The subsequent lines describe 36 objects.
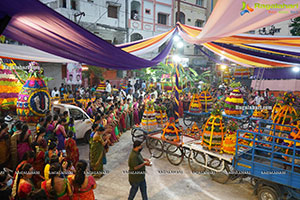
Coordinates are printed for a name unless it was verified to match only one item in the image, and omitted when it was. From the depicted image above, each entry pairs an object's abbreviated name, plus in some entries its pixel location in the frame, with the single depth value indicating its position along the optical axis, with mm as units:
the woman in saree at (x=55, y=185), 3170
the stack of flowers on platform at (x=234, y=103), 10002
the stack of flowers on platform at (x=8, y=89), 6754
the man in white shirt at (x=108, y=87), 15123
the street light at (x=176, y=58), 11299
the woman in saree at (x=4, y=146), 4562
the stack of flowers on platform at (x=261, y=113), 9773
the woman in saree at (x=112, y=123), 7930
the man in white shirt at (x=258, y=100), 12611
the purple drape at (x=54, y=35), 2609
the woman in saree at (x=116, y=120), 8769
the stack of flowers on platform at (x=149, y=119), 7788
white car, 7899
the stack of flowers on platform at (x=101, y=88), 15492
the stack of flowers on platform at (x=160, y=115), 8422
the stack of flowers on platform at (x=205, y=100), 11641
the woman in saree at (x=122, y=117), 9914
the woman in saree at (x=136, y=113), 10969
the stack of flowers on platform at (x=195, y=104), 11062
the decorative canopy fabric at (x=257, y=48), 5227
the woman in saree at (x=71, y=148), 5500
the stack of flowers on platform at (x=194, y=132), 8066
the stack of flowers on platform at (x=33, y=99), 6164
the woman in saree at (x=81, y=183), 3385
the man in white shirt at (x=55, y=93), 12484
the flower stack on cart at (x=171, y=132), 6629
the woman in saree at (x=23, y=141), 4688
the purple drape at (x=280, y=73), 17266
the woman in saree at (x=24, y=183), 3180
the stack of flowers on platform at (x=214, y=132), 5645
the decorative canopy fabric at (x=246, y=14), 3037
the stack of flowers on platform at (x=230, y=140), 5453
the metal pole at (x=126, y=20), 24062
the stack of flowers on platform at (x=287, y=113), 5664
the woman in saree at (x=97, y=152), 5535
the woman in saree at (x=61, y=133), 5745
